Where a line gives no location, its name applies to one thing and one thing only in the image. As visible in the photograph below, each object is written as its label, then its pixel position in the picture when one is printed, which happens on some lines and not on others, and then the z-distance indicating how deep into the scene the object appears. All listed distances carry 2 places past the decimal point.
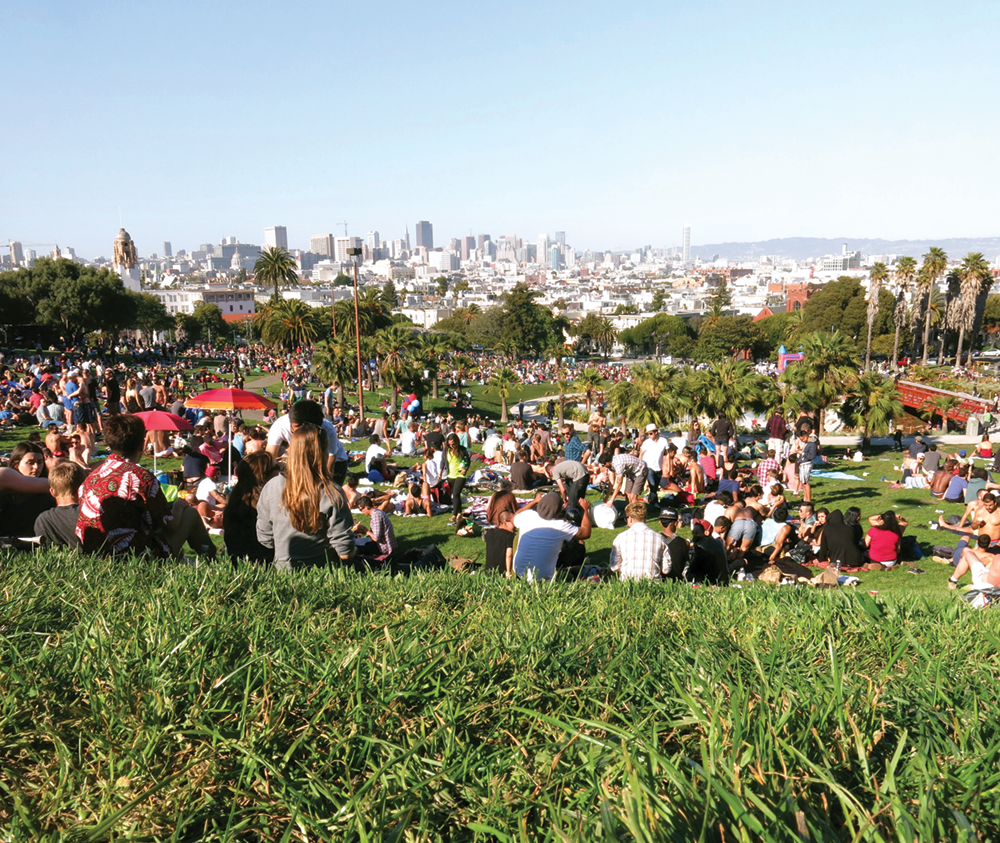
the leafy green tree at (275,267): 69.12
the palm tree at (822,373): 24.14
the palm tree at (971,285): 65.81
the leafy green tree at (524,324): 106.50
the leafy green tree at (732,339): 95.66
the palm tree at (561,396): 37.34
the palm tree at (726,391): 22.97
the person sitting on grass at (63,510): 5.18
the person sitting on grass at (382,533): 8.55
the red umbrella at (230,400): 12.99
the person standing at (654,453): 14.94
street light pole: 26.75
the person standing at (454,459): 13.80
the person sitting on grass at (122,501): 4.61
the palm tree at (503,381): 44.38
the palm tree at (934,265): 68.62
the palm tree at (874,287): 71.54
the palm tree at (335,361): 33.62
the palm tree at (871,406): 23.44
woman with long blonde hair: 4.64
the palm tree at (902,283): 69.75
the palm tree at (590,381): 44.38
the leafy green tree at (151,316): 79.81
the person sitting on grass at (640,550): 6.83
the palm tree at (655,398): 22.95
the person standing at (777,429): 18.29
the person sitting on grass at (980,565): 7.57
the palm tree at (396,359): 34.41
